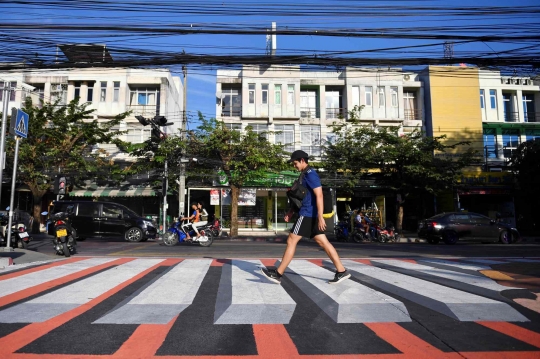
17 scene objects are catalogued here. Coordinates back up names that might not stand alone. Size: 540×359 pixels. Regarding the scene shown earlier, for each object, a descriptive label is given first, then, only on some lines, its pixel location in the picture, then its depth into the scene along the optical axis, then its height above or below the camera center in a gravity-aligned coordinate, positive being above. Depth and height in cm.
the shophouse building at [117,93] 2812 +898
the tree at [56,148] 2341 +406
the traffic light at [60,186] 1551 +121
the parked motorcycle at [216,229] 2052 -56
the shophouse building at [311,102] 2958 +854
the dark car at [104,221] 1714 -13
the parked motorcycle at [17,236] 1209 -53
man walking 525 -11
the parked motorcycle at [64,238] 986 -50
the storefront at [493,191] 2808 +182
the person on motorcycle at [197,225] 1528 -27
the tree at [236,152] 2295 +376
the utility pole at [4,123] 942 +223
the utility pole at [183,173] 2187 +251
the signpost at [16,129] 967 +215
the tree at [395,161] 2417 +346
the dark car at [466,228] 1794 -48
